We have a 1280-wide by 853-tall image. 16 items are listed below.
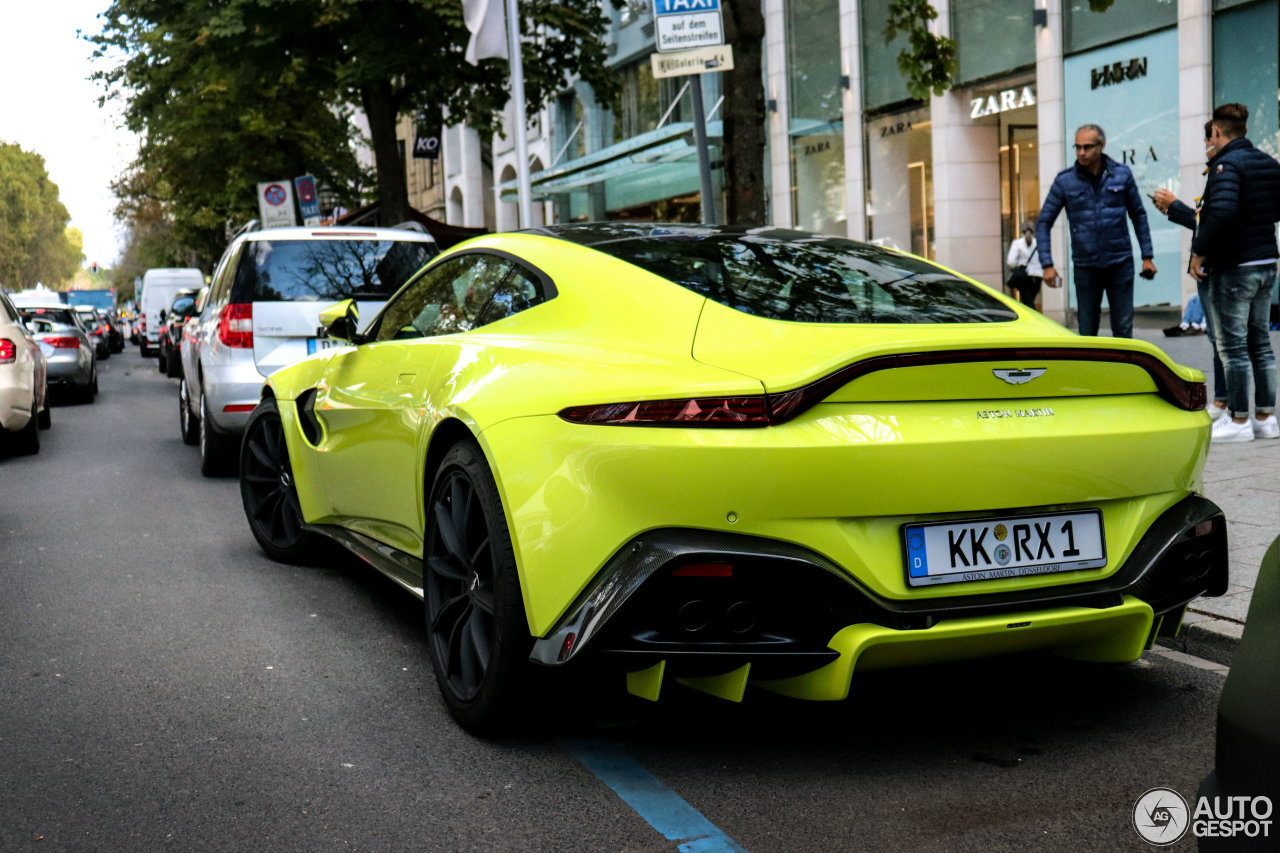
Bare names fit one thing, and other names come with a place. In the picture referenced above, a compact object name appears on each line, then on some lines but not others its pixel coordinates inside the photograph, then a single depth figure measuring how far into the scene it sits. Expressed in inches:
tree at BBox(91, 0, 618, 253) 793.6
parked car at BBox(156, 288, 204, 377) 942.4
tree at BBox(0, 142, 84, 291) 4399.6
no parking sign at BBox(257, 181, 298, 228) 1185.4
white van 1501.0
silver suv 362.6
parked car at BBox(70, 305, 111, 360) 1467.8
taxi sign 343.9
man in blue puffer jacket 344.8
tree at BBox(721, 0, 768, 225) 378.0
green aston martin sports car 122.5
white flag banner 556.4
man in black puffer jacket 321.1
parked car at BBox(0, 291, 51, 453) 429.4
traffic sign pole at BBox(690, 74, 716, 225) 356.8
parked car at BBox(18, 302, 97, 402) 711.1
